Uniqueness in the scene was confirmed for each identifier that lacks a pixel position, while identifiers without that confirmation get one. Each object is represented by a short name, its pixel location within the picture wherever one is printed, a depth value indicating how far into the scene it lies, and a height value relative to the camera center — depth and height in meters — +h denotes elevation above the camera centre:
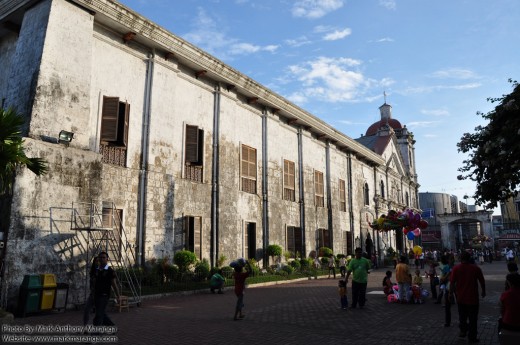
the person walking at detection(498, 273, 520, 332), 5.05 -0.74
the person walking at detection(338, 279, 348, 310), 10.30 -1.10
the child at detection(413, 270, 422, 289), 12.20 -0.95
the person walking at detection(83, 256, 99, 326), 7.15 -0.65
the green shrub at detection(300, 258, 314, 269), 21.26 -0.70
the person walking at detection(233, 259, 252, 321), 8.96 -0.80
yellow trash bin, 9.40 -0.91
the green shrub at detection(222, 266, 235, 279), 16.20 -0.86
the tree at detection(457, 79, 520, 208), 9.59 +2.39
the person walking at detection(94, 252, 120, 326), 6.95 -0.61
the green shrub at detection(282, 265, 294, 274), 19.55 -0.93
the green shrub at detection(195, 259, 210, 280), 15.09 -0.75
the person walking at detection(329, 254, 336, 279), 20.90 -0.77
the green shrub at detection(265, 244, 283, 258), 19.30 -0.01
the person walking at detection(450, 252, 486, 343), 6.64 -0.71
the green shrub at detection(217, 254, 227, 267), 16.47 -0.39
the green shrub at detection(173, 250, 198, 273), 14.48 -0.30
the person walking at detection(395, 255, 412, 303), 11.12 -0.82
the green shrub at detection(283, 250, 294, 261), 20.53 -0.27
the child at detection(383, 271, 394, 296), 12.15 -1.12
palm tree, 7.57 +2.01
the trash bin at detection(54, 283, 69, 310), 9.70 -1.05
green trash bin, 9.11 -0.97
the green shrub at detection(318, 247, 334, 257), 23.31 -0.10
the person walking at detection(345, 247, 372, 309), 10.48 -0.77
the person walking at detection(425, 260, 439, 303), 11.87 -0.90
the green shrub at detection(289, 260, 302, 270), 20.47 -0.72
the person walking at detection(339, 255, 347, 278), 19.81 -0.82
